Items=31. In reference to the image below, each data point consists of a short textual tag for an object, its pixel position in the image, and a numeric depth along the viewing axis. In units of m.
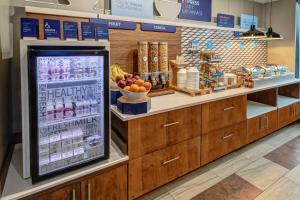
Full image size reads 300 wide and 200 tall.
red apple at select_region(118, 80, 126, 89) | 1.91
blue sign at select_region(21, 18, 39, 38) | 1.34
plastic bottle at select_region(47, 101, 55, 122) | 1.44
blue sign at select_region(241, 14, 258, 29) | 3.97
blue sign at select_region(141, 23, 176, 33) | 2.66
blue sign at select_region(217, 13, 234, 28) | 3.59
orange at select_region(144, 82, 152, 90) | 1.94
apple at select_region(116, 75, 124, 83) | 1.99
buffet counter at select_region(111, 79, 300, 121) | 1.92
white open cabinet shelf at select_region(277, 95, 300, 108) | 3.66
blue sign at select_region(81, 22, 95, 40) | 1.57
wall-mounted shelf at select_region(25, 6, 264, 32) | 2.05
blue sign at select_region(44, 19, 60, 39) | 1.42
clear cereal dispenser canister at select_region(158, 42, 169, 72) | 2.59
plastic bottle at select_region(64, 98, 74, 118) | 1.52
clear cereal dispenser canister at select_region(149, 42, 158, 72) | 2.53
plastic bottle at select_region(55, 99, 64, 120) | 1.47
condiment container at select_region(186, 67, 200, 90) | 2.61
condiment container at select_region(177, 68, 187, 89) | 2.71
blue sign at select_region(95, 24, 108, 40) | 1.63
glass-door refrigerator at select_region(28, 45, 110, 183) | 1.38
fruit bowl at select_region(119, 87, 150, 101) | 1.85
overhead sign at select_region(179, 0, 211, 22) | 3.13
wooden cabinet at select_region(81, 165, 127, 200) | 1.62
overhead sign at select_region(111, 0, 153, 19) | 2.47
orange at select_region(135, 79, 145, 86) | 1.91
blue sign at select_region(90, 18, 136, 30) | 2.36
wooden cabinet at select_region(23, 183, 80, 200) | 1.43
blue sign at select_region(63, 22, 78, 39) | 1.51
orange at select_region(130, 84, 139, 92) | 1.84
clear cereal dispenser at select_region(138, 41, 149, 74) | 2.48
